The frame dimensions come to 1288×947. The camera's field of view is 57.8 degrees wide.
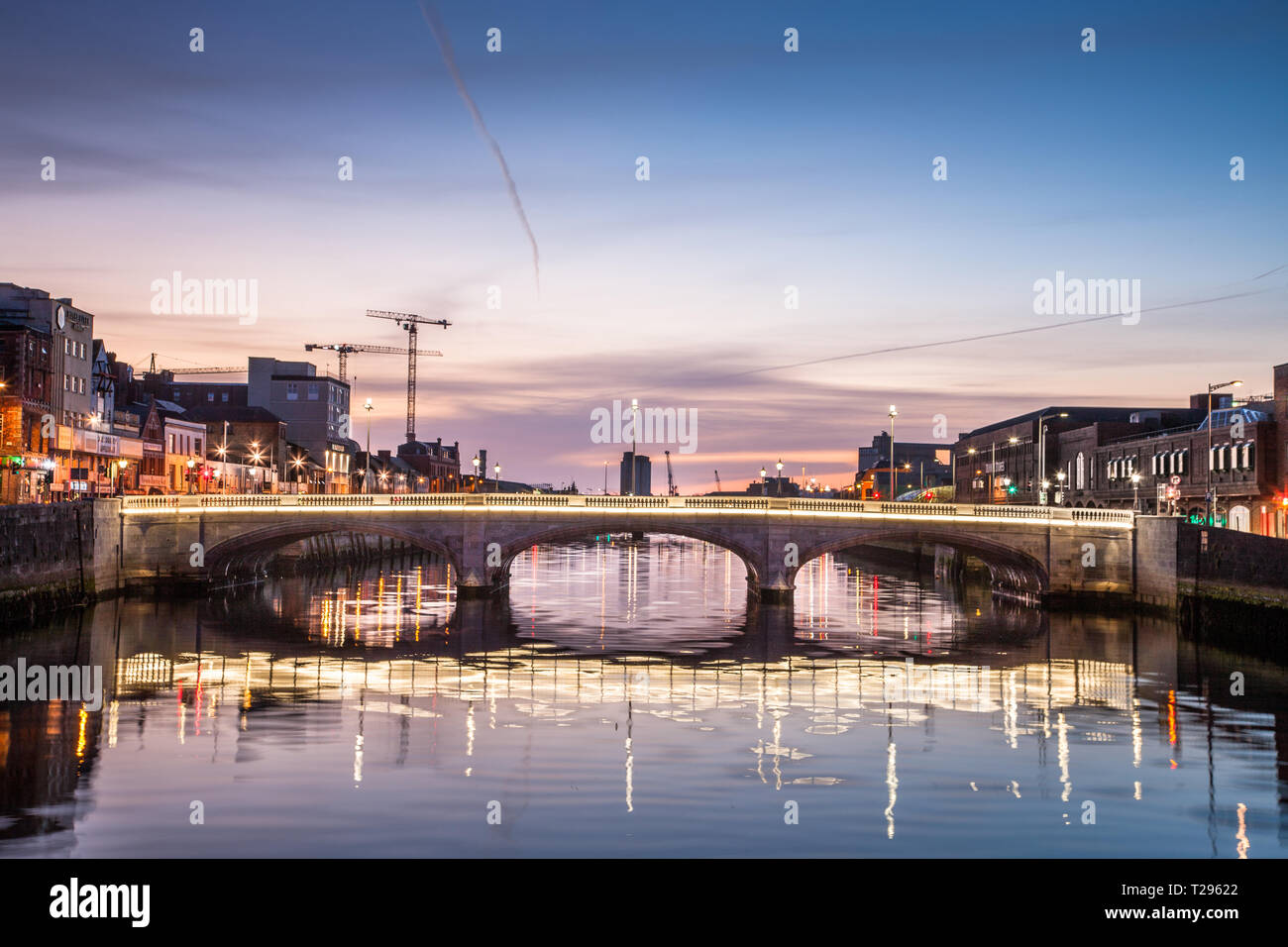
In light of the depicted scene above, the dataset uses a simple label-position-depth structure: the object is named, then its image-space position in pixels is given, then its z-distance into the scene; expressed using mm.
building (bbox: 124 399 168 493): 119750
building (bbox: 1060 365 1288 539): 83438
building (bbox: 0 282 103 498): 97938
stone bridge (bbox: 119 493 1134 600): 81562
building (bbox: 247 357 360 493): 188125
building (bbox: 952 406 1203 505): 124438
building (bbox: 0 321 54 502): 88688
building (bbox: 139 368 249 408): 167125
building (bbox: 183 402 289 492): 148250
